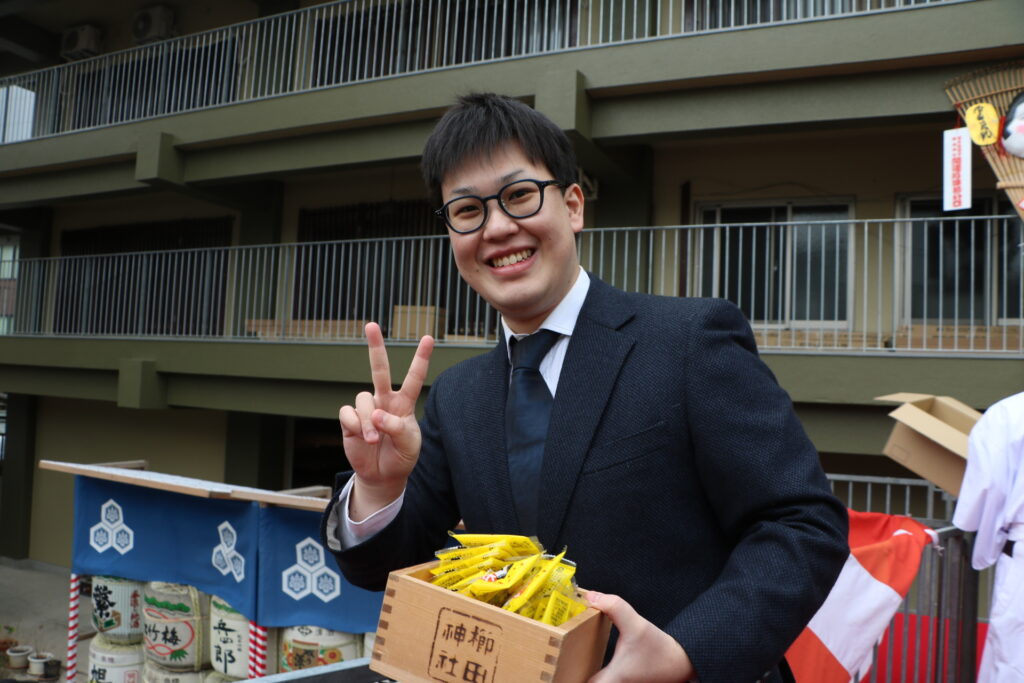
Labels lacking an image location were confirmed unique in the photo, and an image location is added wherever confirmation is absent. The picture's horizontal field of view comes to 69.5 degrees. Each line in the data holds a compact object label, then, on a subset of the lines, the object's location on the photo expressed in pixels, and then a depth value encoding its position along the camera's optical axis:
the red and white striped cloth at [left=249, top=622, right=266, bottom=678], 3.92
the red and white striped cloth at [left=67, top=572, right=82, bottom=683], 4.55
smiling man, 1.23
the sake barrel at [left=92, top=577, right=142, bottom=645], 4.42
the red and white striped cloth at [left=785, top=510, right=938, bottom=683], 2.95
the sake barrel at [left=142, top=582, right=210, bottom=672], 4.14
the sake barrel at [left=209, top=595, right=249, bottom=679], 4.02
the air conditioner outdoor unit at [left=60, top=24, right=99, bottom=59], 13.52
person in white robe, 3.06
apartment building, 7.13
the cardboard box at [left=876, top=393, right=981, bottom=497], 4.31
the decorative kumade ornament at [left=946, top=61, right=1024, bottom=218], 5.98
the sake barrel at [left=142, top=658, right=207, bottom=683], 4.13
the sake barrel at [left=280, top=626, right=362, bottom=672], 3.77
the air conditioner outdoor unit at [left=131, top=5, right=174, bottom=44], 12.61
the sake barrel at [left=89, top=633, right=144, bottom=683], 4.40
